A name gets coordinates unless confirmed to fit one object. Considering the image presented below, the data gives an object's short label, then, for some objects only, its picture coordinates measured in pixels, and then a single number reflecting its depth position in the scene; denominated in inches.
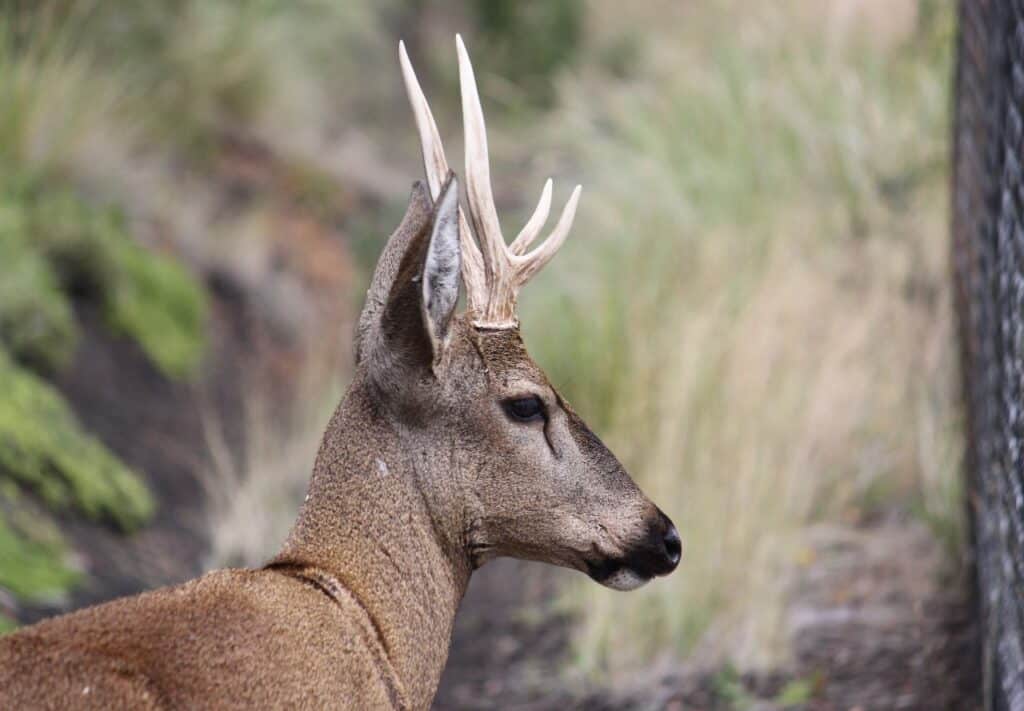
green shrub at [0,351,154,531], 519.2
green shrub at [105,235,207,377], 748.6
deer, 248.4
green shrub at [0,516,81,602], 434.6
